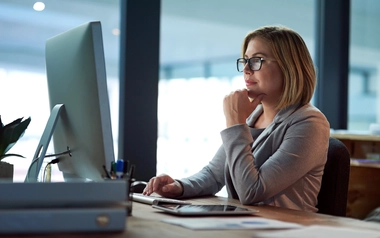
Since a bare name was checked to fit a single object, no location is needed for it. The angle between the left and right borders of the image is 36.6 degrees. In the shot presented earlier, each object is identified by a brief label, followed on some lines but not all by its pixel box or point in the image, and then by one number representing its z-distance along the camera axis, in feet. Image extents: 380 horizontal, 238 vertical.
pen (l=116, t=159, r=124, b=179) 4.61
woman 6.10
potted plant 5.87
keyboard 5.57
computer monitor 4.67
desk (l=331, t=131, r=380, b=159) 12.41
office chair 6.48
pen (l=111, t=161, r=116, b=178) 4.68
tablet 4.85
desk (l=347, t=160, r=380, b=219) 12.30
